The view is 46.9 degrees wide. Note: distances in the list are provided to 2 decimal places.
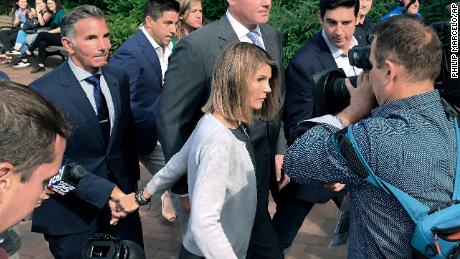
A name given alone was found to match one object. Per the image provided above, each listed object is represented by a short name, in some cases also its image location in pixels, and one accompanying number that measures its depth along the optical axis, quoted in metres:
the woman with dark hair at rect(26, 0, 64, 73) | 10.87
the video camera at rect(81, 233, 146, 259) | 2.02
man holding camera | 1.72
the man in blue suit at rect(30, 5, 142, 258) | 2.90
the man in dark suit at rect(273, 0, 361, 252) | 3.46
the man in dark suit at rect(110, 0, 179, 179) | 4.14
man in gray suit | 2.93
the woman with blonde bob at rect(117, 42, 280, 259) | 2.21
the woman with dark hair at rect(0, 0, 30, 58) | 12.38
